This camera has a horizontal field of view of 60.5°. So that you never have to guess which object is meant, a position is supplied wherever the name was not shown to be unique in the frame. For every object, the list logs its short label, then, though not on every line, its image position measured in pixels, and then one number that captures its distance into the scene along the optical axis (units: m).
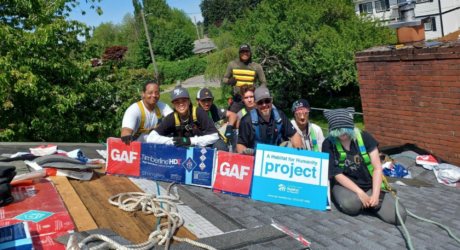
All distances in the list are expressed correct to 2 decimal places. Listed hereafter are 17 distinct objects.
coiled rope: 3.31
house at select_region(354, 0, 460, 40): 39.84
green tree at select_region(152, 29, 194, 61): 66.56
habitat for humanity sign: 5.14
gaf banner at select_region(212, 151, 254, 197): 5.41
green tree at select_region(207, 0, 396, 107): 21.50
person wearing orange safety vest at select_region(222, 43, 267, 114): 8.50
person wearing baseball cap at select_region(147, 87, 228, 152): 5.88
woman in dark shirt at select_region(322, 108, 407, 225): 4.78
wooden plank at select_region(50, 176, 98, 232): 4.04
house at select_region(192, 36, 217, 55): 70.81
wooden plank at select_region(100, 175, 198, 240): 3.95
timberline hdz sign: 5.70
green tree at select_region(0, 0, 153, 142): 10.17
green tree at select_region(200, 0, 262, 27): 102.31
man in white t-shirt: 6.39
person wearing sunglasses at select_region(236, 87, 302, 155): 5.64
